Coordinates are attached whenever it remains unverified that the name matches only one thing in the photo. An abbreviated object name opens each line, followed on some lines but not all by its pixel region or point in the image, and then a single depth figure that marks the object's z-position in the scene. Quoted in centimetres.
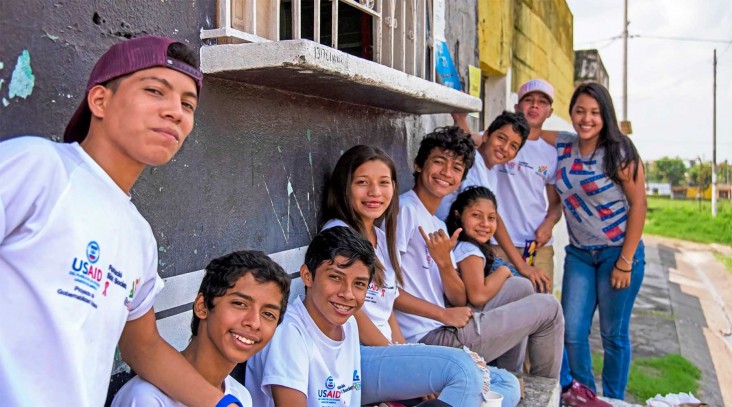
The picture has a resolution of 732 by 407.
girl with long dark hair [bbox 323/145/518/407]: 244
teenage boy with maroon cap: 121
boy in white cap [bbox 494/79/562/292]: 409
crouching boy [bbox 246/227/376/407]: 213
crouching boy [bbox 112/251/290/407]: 181
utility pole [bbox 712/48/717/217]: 2573
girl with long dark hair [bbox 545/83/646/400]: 370
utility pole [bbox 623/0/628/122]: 1997
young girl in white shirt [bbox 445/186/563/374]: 322
